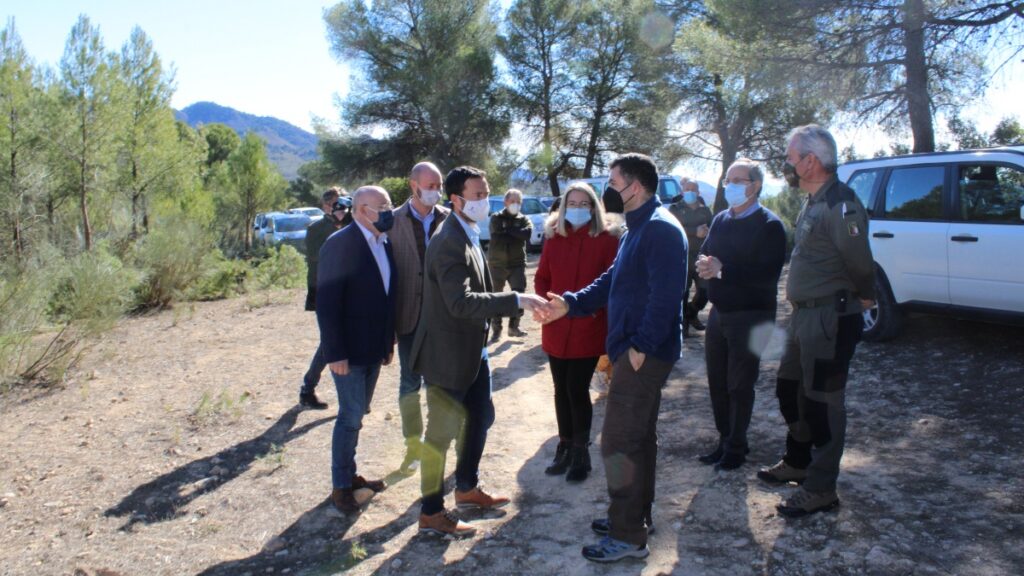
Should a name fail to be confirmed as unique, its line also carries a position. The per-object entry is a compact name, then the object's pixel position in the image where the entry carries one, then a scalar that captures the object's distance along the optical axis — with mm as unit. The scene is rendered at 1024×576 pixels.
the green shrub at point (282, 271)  14352
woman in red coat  4285
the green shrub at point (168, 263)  11953
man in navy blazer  4047
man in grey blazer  3664
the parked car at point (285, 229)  24875
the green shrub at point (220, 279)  13344
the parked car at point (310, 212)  31955
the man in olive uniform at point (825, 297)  3725
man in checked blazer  4625
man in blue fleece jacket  3234
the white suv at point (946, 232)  5863
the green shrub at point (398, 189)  26441
